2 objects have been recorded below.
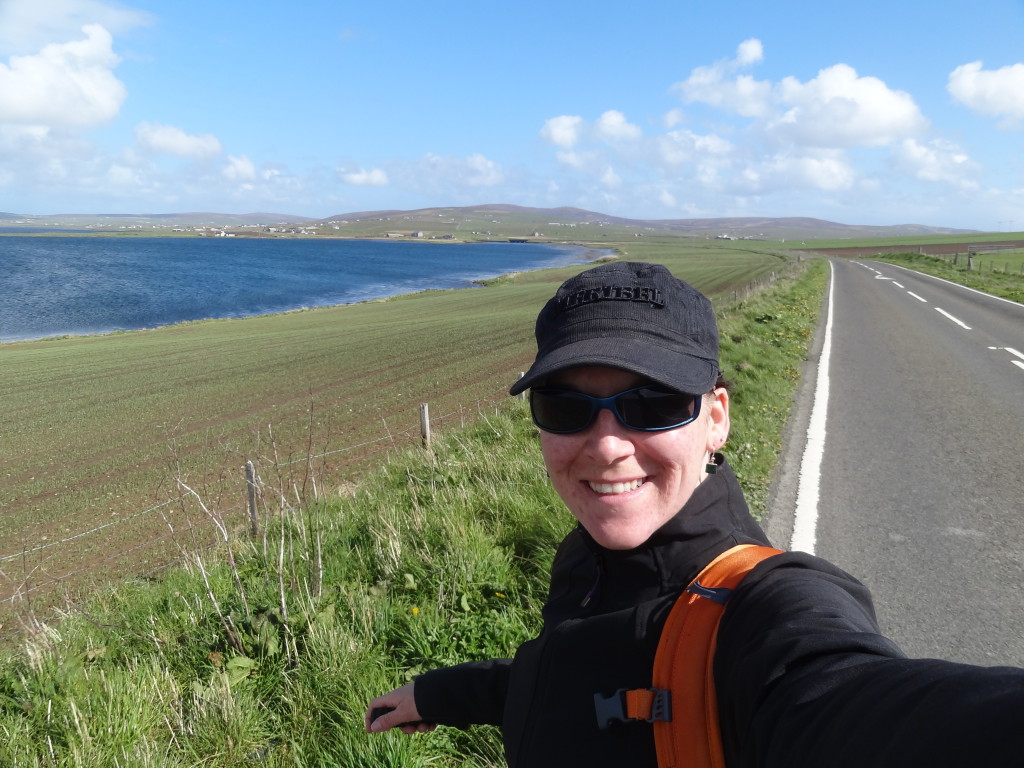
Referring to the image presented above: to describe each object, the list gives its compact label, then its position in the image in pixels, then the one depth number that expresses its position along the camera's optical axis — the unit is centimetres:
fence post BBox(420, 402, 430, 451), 851
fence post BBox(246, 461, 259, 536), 582
